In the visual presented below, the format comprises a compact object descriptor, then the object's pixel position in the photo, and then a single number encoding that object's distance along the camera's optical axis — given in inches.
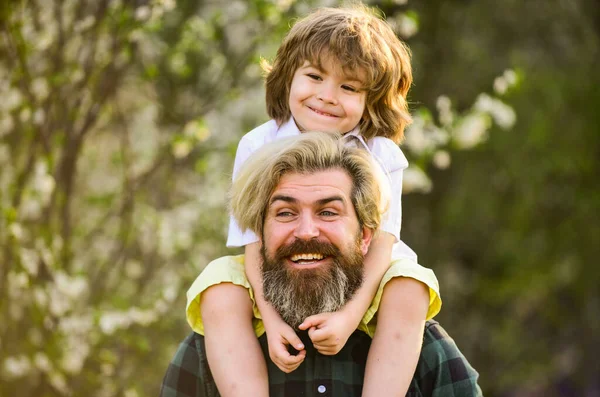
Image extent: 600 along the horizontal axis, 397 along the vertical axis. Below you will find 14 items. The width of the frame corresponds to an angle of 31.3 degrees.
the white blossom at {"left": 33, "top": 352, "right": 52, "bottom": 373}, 261.3
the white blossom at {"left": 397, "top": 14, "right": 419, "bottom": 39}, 255.4
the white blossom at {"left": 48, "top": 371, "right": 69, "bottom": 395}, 267.4
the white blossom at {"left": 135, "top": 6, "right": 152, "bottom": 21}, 236.5
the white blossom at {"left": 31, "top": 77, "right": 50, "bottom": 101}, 273.7
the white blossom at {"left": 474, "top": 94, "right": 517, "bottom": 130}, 288.0
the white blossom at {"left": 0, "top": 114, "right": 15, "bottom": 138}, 281.7
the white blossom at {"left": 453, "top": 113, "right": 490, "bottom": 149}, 286.0
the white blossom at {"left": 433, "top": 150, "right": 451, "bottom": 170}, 277.5
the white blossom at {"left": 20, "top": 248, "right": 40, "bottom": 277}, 249.5
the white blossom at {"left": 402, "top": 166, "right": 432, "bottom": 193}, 280.7
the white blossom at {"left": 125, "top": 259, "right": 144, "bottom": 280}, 348.5
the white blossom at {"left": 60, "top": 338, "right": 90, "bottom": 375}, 264.8
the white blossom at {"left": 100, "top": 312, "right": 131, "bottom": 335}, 264.2
